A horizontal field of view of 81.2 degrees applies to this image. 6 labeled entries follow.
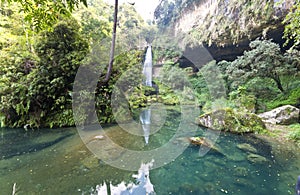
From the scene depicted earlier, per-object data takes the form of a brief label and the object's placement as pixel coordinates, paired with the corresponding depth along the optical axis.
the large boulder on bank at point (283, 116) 5.49
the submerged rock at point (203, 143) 3.65
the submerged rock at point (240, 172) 2.61
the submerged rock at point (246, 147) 3.58
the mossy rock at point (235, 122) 4.87
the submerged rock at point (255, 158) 3.06
